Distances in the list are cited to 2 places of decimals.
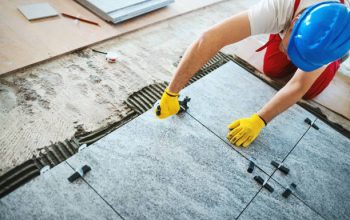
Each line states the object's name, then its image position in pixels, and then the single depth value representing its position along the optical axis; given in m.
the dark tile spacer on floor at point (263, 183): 1.45
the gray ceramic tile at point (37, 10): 2.07
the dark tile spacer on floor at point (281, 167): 1.56
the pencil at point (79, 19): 2.23
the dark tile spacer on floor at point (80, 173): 1.21
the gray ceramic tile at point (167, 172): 1.24
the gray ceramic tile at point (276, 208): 1.35
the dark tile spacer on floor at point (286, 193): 1.45
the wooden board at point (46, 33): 1.74
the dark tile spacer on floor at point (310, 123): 1.97
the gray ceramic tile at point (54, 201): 1.07
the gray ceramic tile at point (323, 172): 1.49
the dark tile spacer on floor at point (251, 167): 1.50
